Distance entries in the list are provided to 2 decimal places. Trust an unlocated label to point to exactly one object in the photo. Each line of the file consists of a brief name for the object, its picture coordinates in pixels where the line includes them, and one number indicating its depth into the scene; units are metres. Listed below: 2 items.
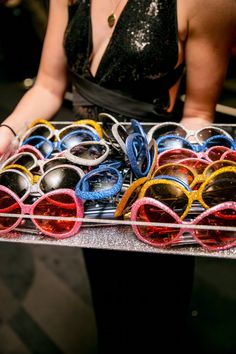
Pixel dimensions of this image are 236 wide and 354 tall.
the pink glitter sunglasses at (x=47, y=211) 0.72
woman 0.94
